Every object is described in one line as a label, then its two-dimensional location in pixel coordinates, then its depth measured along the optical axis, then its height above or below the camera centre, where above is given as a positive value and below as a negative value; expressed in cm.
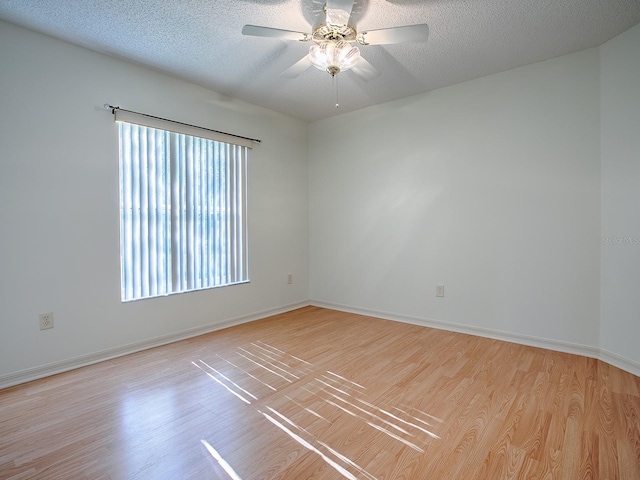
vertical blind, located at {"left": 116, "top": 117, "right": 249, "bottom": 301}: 273 +26
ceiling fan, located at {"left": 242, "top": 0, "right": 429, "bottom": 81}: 182 +125
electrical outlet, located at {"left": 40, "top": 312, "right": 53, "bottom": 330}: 229 -59
